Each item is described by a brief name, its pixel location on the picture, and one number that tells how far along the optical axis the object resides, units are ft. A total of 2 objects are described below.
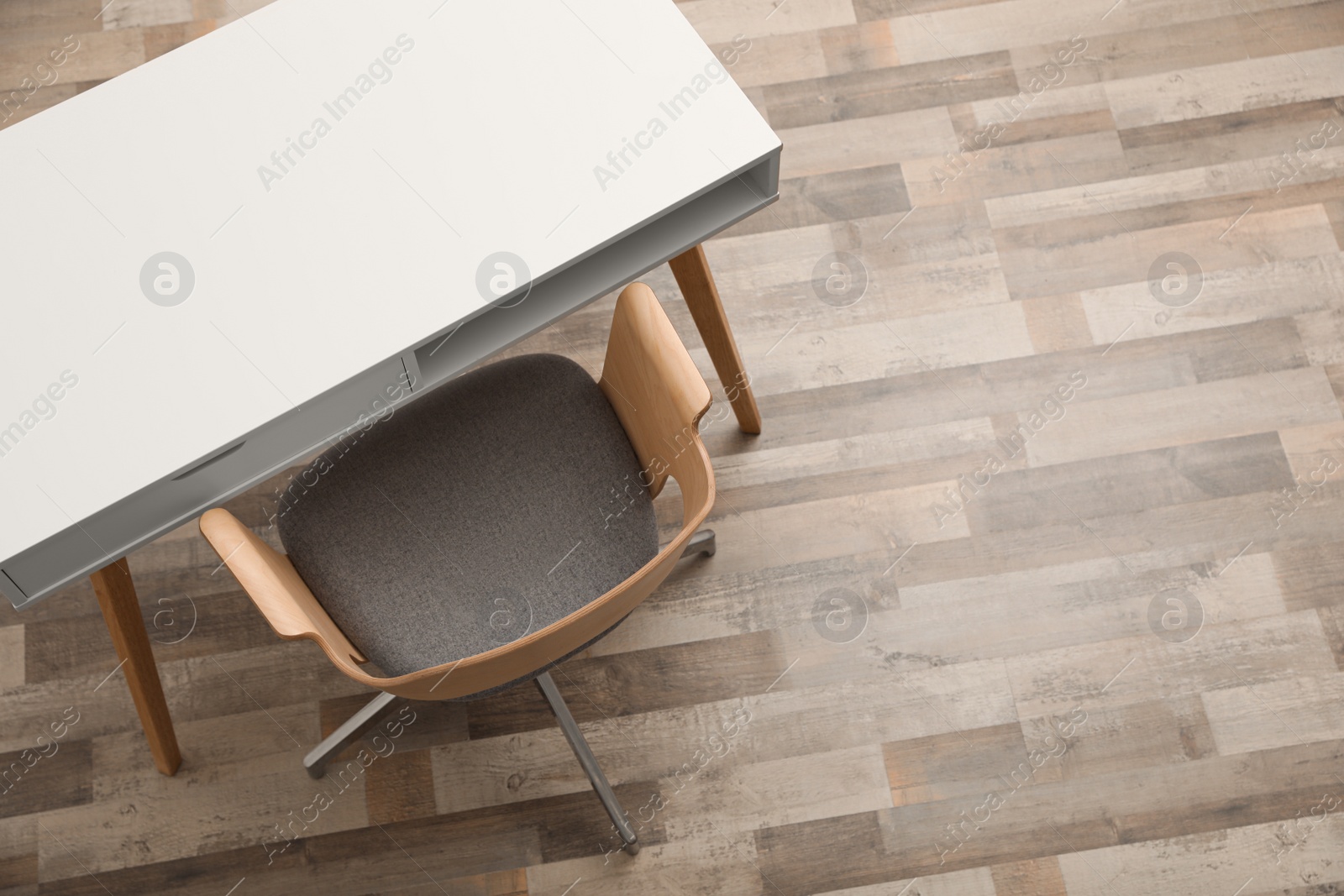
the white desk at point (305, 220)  4.58
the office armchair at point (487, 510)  5.11
